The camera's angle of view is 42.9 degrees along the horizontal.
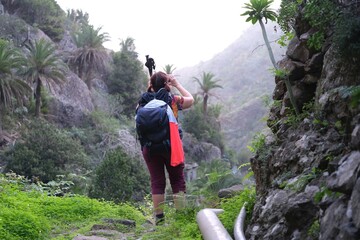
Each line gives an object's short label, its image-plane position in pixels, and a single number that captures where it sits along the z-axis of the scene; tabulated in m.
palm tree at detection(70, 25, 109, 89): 39.03
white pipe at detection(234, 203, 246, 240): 3.05
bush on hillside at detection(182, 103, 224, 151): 44.97
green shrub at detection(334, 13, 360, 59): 2.53
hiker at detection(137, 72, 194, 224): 4.75
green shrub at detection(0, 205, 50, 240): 4.22
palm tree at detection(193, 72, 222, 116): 44.69
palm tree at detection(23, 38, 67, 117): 29.86
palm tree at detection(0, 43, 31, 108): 24.66
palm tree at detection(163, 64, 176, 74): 41.93
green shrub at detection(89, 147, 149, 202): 18.30
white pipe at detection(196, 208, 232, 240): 3.12
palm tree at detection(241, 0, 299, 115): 4.12
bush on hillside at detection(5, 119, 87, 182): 22.09
